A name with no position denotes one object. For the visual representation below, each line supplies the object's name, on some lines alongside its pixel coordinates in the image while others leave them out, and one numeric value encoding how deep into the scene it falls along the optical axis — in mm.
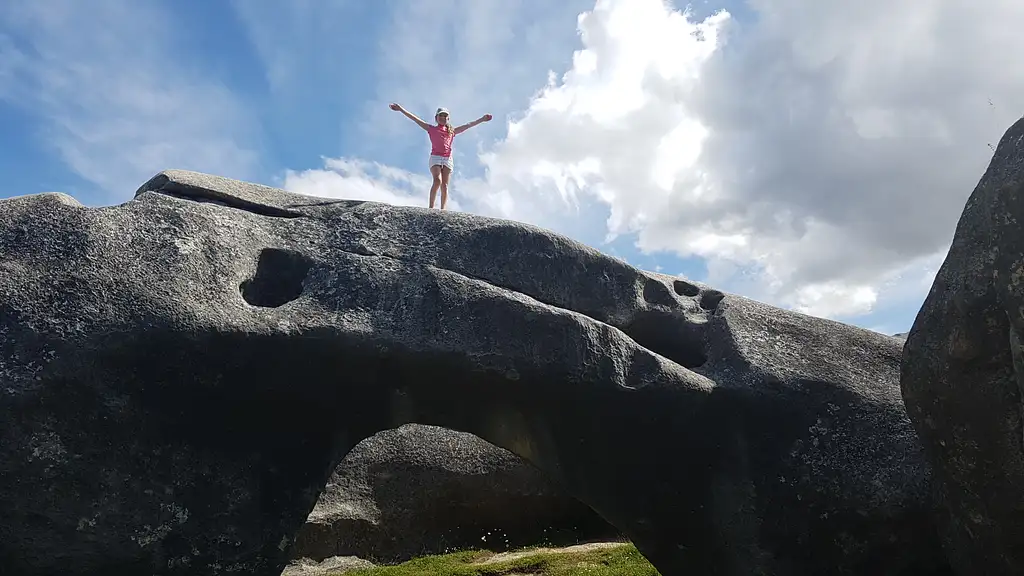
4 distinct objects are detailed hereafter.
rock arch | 5961
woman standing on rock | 12797
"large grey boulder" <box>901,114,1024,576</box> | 5566
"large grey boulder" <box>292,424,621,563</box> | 11961
